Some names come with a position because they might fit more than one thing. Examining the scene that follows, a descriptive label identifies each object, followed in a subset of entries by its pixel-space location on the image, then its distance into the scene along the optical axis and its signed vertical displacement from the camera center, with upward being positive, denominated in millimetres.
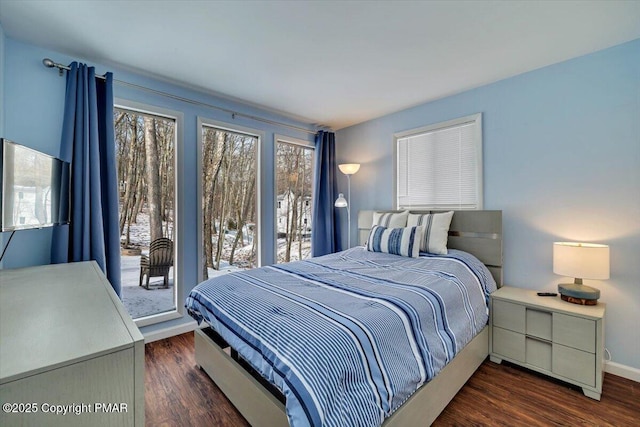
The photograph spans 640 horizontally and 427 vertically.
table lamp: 1942 -394
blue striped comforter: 1104 -604
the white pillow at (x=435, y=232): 2670 -197
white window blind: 2916 +554
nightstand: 1862 -933
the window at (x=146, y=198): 2635 +143
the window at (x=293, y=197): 3762 +221
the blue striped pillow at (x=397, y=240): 2672 -292
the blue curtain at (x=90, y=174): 2170 +311
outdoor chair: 2813 -514
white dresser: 622 -383
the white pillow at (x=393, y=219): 3070 -82
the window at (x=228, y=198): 3117 +174
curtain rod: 2170 +1179
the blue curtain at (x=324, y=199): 3992 +200
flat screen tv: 1302 +129
